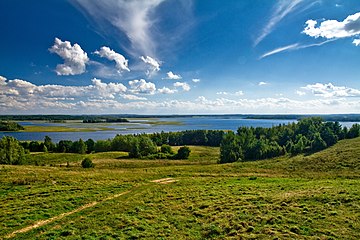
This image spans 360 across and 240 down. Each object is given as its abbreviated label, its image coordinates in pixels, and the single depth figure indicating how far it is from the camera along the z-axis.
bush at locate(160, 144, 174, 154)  91.50
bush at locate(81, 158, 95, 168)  50.12
